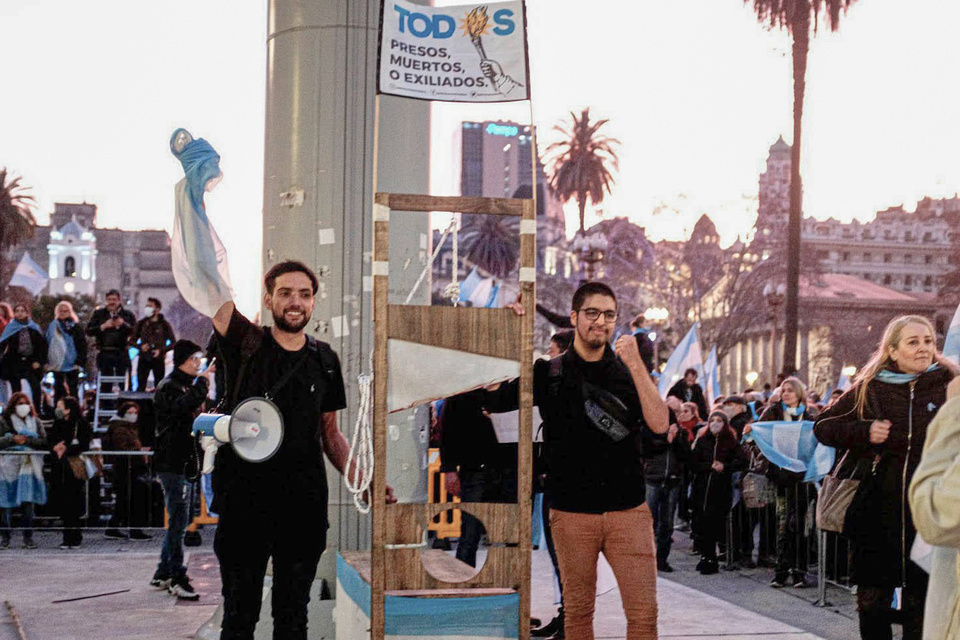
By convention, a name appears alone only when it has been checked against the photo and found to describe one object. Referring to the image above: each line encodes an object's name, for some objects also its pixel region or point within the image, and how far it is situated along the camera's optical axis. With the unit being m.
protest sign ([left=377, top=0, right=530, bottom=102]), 5.87
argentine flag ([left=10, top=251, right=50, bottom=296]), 24.59
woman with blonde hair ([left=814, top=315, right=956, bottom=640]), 6.19
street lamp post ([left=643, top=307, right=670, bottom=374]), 42.19
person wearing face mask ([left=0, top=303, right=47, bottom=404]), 17.69
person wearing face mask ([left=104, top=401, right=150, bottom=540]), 14.84
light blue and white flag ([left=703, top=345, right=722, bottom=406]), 21.20
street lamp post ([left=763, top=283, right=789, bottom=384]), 33.17
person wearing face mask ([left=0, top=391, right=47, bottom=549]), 14.41
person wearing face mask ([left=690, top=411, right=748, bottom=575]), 12.40
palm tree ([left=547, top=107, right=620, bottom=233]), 57.88
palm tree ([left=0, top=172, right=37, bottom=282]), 60.19
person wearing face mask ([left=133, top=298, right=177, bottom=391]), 17.73
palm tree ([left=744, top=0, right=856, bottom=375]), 27.34
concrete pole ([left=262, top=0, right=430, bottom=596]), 7.48
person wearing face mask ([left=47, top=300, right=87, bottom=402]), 18.48
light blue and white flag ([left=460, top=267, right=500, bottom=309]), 18.52
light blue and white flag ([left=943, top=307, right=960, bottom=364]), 7.21
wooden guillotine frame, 5.39
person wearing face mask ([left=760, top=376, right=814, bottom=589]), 11.30
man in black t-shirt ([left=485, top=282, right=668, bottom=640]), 5.50
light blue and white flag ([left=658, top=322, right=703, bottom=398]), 19.33
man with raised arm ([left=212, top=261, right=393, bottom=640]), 5.19
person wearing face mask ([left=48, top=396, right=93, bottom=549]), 14.04
